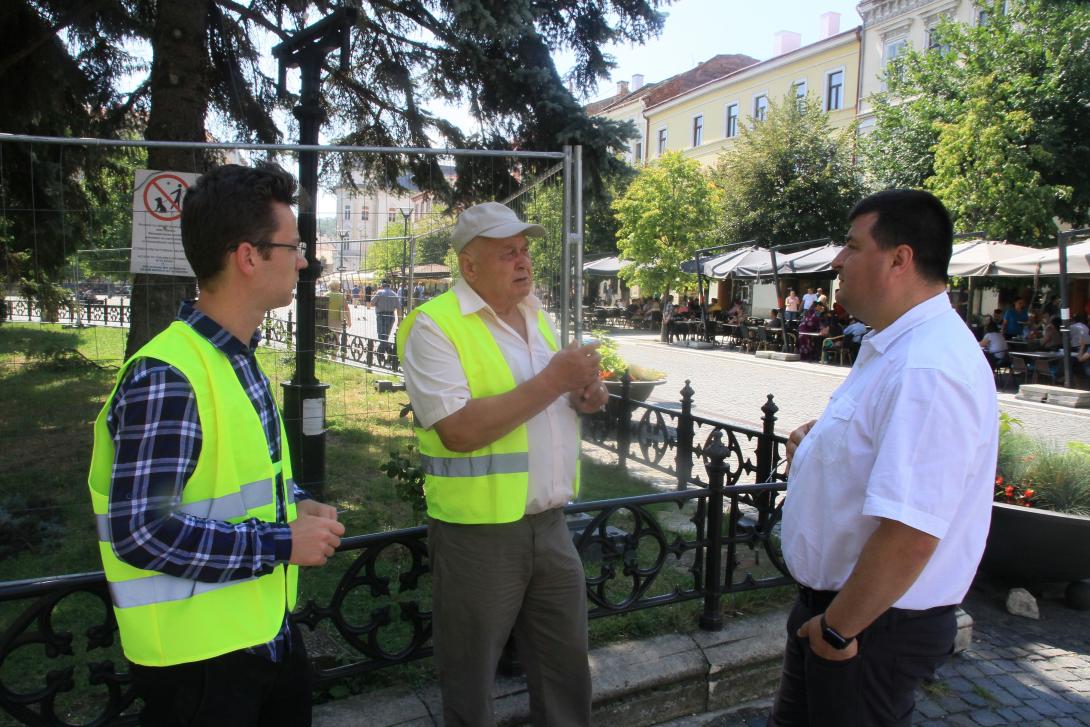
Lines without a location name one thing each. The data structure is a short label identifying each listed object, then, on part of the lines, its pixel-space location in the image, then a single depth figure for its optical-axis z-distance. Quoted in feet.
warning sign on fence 12.09
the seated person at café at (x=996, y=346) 48.59
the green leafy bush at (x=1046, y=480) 13.62
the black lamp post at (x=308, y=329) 15.03
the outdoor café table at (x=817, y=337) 60.85
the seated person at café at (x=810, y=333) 61.87
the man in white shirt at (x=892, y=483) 5.46
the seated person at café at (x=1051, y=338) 47.65
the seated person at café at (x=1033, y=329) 50.16
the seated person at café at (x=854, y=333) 53.57
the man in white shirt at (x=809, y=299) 65.98
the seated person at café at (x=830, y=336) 58.18
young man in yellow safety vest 4.47
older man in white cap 6.95
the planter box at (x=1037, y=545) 13.09
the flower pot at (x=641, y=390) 28.50
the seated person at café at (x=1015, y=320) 54.03
